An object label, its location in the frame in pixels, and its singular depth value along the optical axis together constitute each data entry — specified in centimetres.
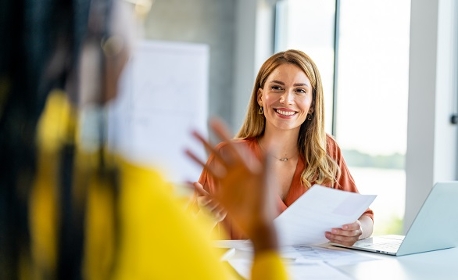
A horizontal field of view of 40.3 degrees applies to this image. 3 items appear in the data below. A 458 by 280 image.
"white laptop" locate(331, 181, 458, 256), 186
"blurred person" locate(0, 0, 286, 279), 57
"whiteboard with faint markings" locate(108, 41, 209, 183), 465
